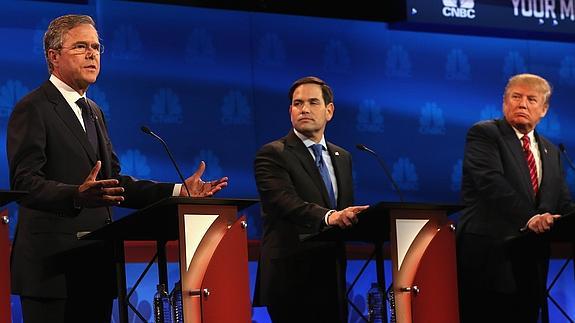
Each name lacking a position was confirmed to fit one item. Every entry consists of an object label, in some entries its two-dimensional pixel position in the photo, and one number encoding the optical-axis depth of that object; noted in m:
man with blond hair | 11.45
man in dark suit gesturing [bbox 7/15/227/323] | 8.09
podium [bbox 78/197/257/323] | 8.02
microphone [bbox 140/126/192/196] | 8.67
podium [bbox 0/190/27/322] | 7.54
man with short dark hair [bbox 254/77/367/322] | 10.42
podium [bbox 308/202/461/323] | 9.63
